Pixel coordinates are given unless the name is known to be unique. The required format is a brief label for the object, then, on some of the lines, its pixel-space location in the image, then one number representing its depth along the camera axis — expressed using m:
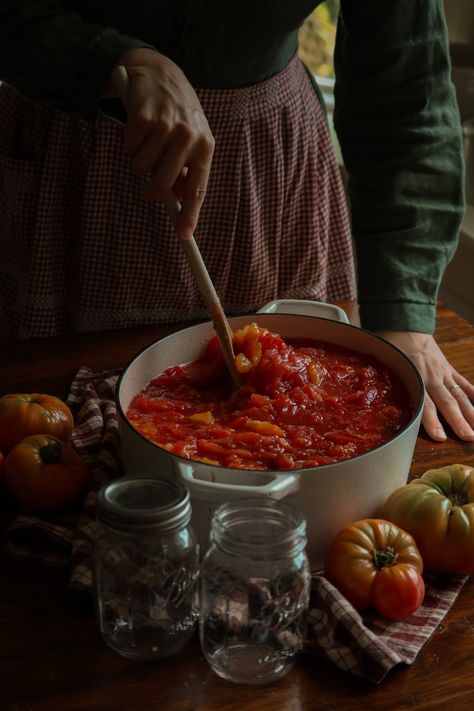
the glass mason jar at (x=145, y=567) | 0.92
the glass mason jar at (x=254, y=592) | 0.92
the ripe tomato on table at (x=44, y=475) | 1.18
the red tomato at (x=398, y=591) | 1.00
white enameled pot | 0.98
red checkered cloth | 0.95
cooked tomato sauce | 1.14
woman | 1.63
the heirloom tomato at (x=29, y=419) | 1.29
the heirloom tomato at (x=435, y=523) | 1.08
